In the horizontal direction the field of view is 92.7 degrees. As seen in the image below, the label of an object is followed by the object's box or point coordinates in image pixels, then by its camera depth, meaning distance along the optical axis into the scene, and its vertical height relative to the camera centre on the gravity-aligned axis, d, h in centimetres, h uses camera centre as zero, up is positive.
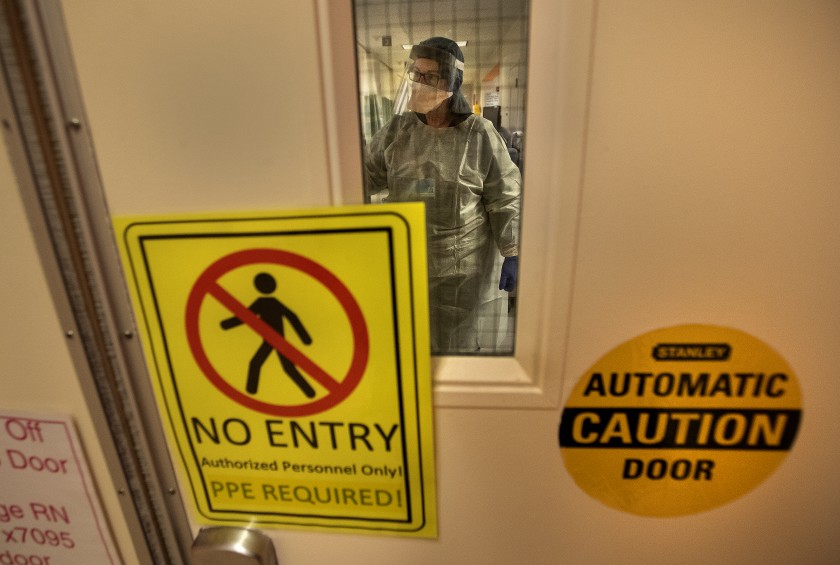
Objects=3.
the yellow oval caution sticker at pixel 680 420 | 45 -32
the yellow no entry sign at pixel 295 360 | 42 -24
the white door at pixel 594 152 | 36 -2
